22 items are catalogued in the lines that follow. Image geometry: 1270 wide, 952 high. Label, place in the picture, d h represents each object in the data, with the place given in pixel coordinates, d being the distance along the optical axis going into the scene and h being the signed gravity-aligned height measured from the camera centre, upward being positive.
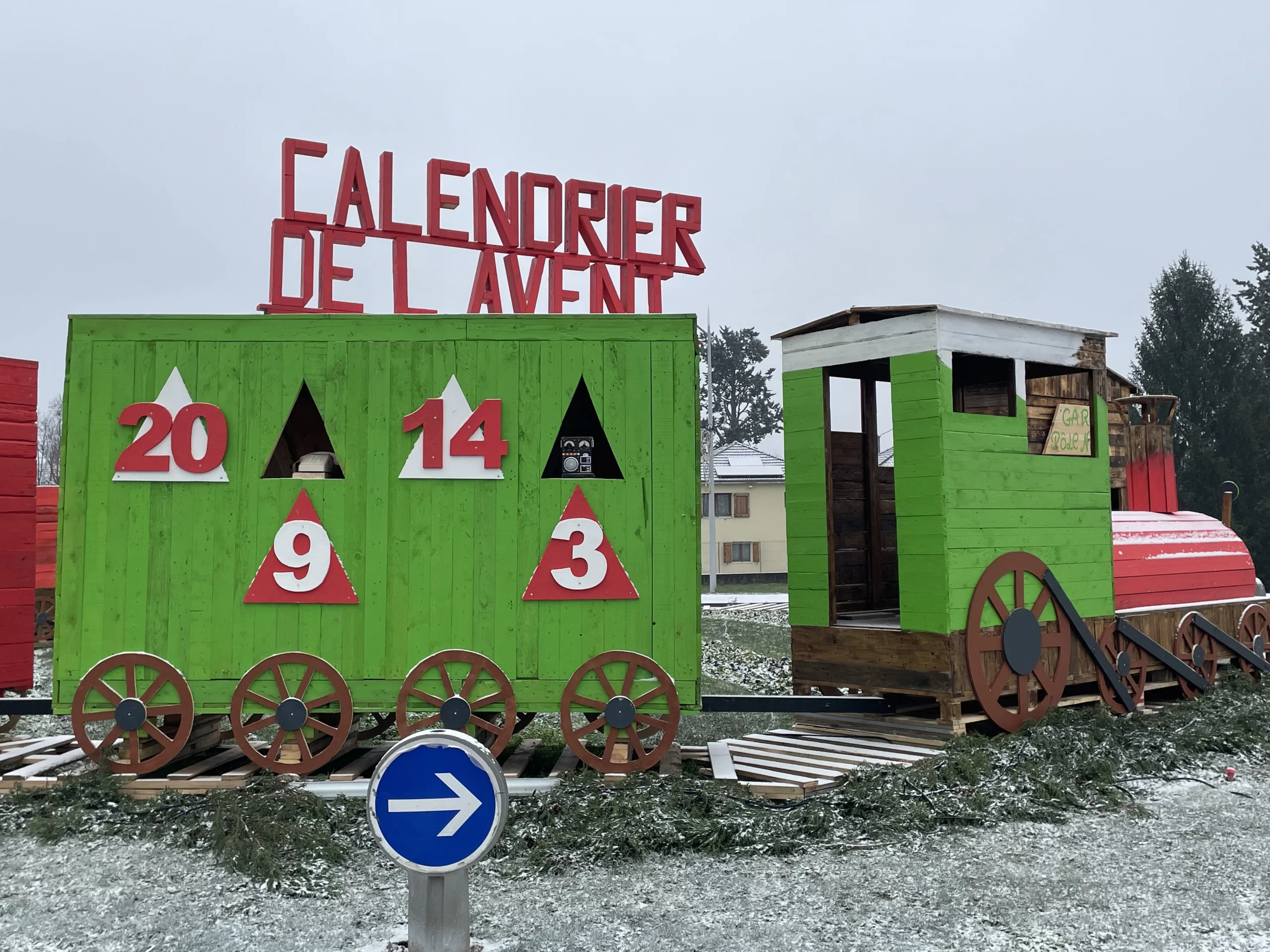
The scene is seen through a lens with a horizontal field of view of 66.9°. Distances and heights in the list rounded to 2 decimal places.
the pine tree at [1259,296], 42.16 +11.10
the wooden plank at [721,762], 6.57 -1.52
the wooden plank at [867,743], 7.31 -1.54
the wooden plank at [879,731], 7.51 -1.51
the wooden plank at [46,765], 6.73 -1.55
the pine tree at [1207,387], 28.69 +4.91
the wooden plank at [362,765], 6.53 -1.53
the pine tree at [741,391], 59.59 +9.99
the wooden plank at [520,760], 6.84 -1.54
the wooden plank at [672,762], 6.78 -1.54
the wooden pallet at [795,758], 6.41 -1.55
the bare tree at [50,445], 61.53 +7.10
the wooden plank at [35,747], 7.36 -1.53
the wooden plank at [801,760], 6.79 -1.55
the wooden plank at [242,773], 6.43 -1.50
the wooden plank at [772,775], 6.37 -1.54
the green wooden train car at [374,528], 6.56 +0.17
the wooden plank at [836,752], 7.04 -1.55
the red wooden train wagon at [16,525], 7.54 +0.24
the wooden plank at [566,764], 6.75 -1.54
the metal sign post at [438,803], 3.30 -0.87
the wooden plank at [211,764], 6.52 -1.50
